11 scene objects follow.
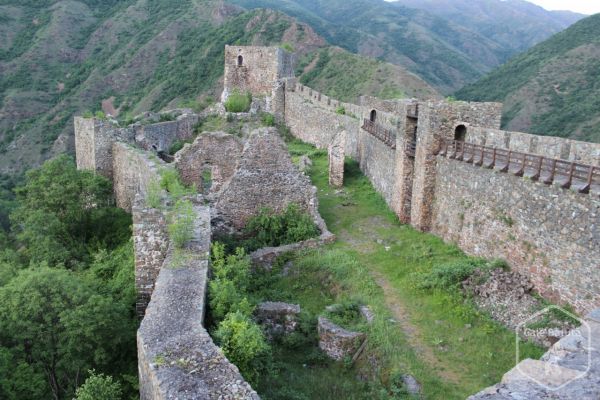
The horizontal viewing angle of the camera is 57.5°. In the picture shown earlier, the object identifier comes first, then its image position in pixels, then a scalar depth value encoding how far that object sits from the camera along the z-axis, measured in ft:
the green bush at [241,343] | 24.99
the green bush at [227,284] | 28.04
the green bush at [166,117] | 97.83
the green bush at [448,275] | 40.95
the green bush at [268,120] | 105.83
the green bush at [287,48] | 130.11
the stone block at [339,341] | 35.09
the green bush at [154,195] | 35.99
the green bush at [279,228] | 50.90
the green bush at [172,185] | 41.01
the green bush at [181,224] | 33.47
